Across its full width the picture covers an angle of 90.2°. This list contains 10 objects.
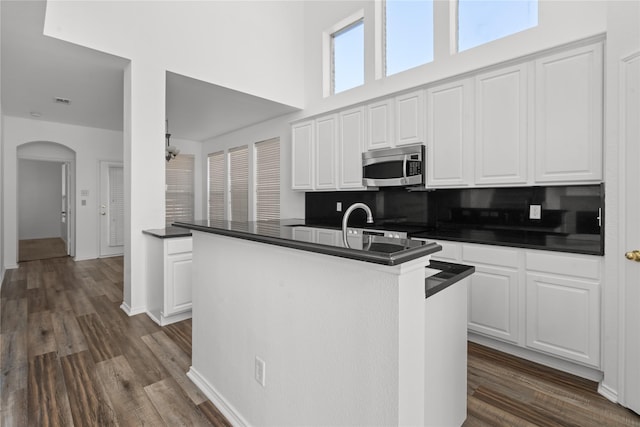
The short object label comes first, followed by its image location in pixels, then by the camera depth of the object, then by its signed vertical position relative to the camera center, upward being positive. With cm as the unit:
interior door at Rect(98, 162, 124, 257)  638 +0
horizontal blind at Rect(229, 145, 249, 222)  630 +56
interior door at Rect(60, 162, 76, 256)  624 +11
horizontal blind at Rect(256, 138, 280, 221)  555 +56
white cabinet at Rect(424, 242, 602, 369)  206 -63
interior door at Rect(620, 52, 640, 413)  171 -10
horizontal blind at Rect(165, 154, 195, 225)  726 +51
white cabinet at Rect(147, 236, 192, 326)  292 -66
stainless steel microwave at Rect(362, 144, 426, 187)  326 +48
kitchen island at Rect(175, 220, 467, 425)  96 -46
